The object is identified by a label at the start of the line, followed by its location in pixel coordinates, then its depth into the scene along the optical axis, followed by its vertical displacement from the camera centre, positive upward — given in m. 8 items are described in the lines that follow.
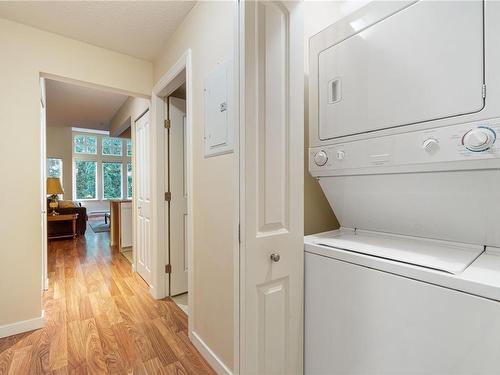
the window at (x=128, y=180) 9.05 +0.24
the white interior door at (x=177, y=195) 2.61 -0.09
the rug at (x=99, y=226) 6.22 -1.04
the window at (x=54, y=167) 7.60 +0.61
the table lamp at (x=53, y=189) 4.94 -0.03
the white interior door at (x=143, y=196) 2.81 -0.11
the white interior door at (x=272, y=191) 0.96 -0.02
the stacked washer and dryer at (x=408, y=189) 0.79 -0.02
